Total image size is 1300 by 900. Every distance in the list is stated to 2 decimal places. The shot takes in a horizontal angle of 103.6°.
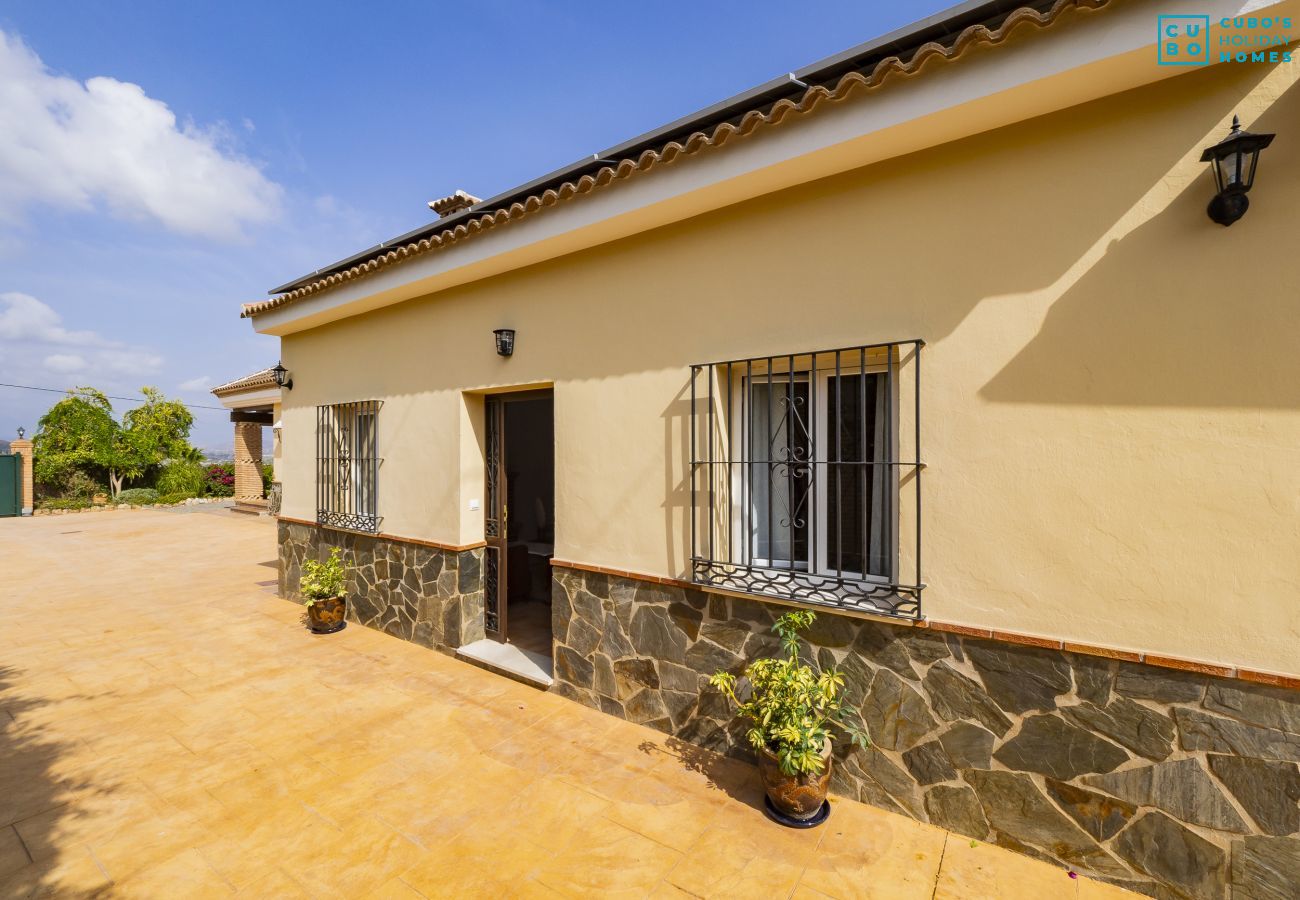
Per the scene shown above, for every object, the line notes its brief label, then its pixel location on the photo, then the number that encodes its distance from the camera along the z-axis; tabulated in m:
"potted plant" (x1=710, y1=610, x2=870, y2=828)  3.24
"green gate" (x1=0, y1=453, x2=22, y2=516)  20.08
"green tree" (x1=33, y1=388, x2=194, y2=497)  21.27
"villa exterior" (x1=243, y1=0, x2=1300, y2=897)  2.52
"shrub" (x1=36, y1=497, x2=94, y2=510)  20.80
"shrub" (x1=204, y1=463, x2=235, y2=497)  25.36
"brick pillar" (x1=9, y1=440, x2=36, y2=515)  20.81
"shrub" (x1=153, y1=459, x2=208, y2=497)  23.64
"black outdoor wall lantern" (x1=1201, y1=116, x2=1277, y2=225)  2.39
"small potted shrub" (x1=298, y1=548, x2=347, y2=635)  6.98
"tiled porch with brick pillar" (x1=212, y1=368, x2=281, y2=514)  17.56
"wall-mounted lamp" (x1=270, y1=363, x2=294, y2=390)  8.70
